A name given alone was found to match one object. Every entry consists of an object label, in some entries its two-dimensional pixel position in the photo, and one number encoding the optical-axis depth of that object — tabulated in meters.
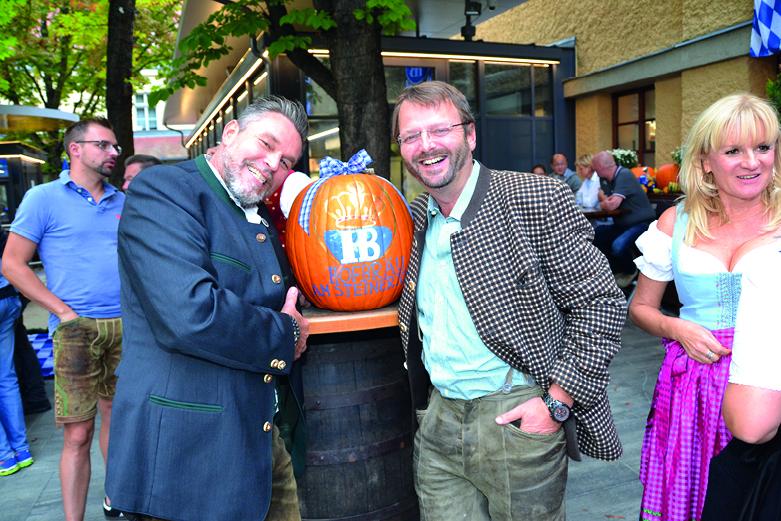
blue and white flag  7.80
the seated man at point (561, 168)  10.08
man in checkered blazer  1.82
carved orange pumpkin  2.18
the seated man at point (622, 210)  7.29
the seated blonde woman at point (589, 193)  8.19
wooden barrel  2.35
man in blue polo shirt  3.20
